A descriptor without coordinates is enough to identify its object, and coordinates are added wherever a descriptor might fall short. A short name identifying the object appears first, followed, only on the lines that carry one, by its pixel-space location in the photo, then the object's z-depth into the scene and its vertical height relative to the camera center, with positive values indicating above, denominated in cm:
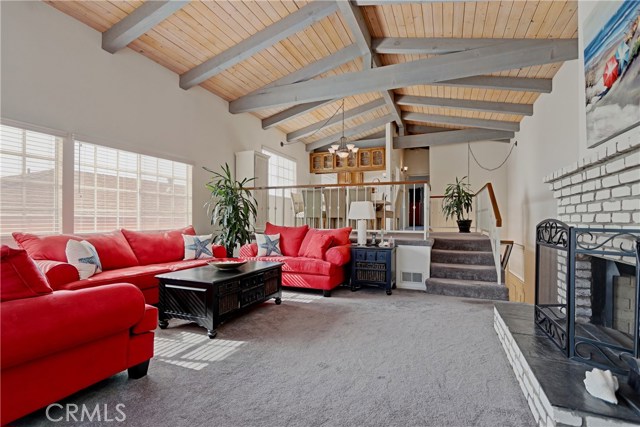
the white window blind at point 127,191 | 397 +29
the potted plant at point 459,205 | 728 +19
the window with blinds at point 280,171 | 809 +112
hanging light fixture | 698 +143
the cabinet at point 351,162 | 956 +157
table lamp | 459 +2
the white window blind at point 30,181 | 316 +30
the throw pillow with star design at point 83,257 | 310 -47
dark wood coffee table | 286 -80
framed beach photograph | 190 +98
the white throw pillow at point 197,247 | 452 -52
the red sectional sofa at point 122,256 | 289 -53
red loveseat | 433 -68
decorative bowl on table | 339 -58
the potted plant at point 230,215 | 513 -6
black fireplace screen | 172 -60
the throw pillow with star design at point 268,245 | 483 -51
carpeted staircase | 419 -82
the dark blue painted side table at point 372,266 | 450 -78
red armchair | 146 -64
